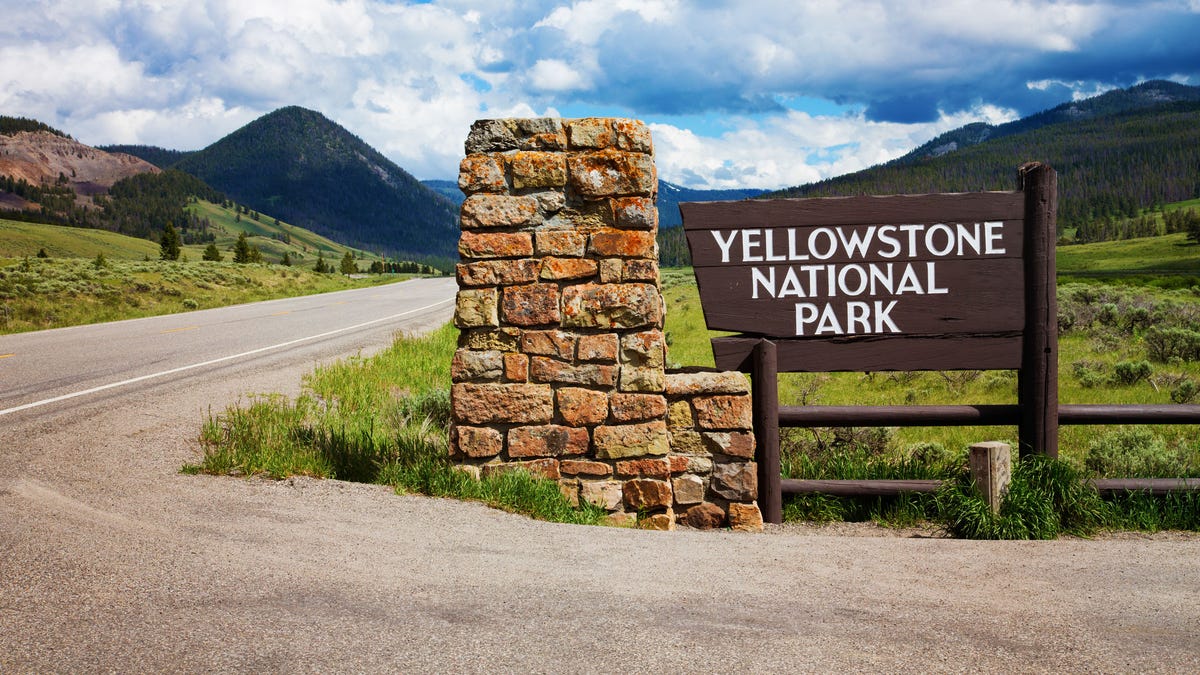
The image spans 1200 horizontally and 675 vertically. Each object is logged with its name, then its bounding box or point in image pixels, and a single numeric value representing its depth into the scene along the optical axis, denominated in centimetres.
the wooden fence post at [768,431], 632
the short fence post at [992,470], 584
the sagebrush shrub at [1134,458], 732
